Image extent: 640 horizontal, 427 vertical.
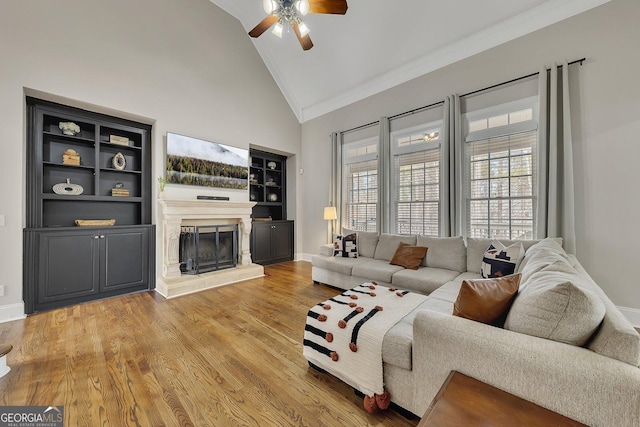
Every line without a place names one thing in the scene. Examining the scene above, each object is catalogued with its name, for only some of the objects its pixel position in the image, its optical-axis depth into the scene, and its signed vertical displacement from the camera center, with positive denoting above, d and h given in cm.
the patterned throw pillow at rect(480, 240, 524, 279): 267 -53
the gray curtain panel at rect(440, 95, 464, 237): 390 +73
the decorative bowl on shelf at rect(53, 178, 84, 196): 346 +34
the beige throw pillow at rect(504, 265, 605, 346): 105 -45
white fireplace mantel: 387 -52
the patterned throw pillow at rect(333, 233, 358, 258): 434 -60
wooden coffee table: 89 -77
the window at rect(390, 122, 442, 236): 430 +59
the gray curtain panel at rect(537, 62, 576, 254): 304 +66
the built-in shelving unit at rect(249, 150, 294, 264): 575 +7
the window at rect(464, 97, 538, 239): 346 +62
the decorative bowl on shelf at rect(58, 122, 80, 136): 351 +121
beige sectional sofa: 93 -62
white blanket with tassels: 163 -88
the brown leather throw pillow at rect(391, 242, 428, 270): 357 -65
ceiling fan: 271 +233
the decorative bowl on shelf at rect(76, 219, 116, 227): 354 -14
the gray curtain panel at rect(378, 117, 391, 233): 477 +74
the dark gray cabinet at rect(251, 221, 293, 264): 564 -69
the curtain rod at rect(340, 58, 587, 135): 310 +184
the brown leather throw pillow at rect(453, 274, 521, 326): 135 -48
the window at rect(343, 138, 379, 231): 512 +61
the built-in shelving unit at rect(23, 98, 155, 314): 320 +9
